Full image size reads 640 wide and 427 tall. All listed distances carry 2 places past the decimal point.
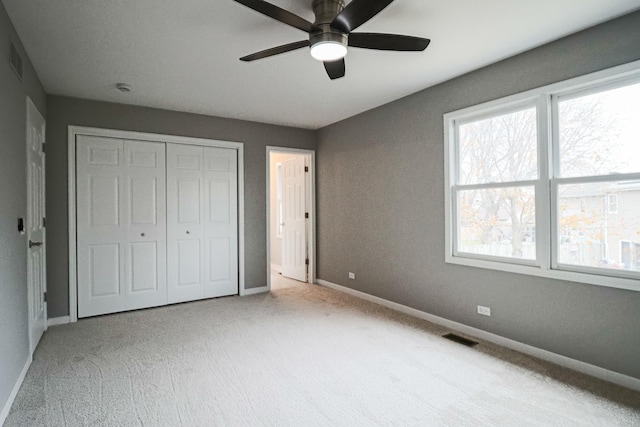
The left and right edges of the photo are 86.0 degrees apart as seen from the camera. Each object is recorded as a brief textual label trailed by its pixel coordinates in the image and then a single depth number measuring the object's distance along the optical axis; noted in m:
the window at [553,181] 2.45
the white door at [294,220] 5.73
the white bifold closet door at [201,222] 4.51
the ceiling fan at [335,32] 1.84
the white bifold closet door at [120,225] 3.99
